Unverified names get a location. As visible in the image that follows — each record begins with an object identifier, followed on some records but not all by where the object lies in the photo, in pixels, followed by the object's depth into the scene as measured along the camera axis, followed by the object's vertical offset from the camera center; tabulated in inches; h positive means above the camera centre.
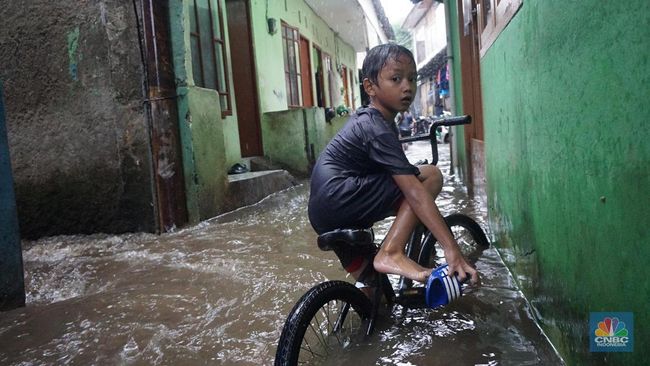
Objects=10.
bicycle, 66.6 -26.8
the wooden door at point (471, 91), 215.3 +19.1
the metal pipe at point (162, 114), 199.2 +17.6
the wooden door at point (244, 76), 346.6 +52.7
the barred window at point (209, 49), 266.1 +59.3
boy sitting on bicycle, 79.8 -6.9
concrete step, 242.1 -19.9
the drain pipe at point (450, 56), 271.6 +42.8
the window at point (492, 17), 96.0 +26.4
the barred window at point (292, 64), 426.0 +74.1
